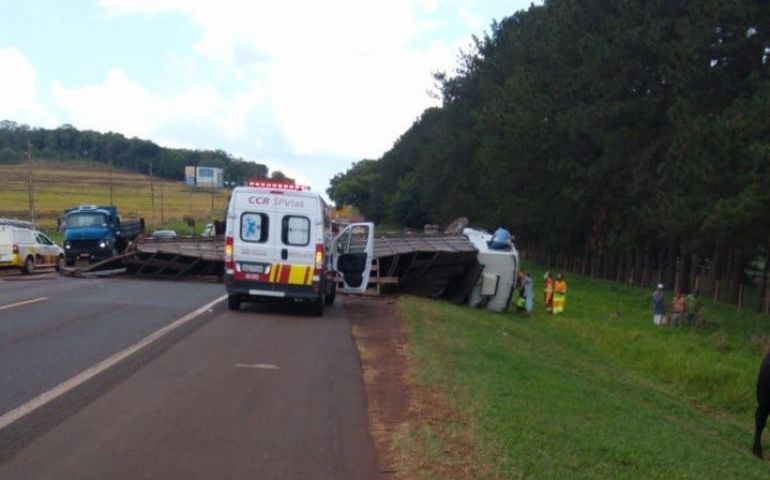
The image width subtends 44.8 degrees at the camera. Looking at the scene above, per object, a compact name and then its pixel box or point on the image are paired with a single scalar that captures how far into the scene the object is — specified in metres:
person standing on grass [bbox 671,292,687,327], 29.60
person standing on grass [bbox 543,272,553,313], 31.33
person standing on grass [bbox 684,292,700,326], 29.95
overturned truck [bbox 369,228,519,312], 27.50
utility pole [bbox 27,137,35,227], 53.86
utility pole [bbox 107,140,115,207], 139.15
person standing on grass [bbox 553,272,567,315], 30.34
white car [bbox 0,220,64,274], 32.12
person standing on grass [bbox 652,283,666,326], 29.81
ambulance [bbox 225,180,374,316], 19.94
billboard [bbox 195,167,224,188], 113.48
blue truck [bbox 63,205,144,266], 38.88
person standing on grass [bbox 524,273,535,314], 29.80
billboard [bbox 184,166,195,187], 120.12
